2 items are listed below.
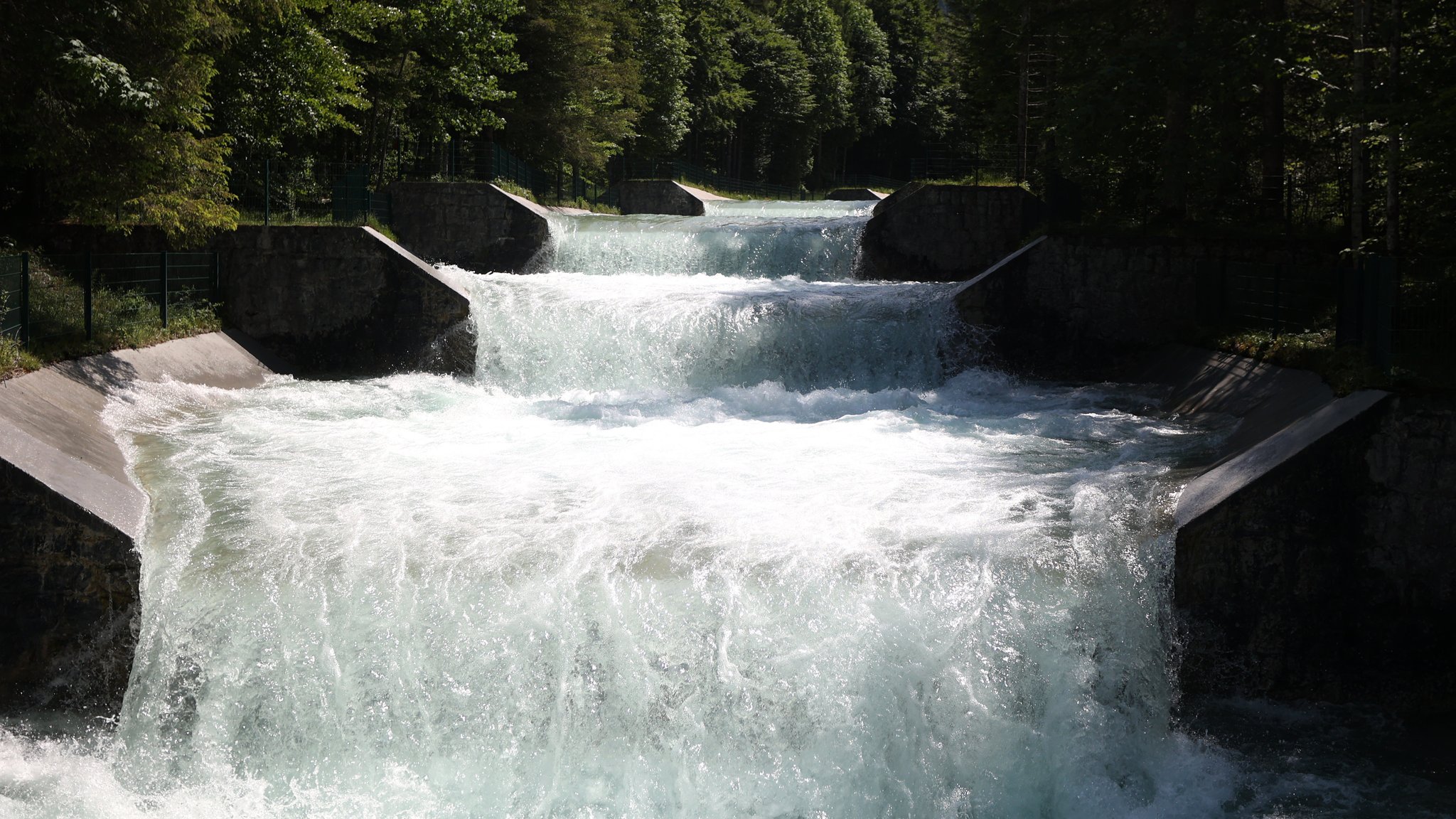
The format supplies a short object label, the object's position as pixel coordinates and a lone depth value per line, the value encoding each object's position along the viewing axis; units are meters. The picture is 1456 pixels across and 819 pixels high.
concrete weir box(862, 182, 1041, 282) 21.70
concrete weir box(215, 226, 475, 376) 17.84
